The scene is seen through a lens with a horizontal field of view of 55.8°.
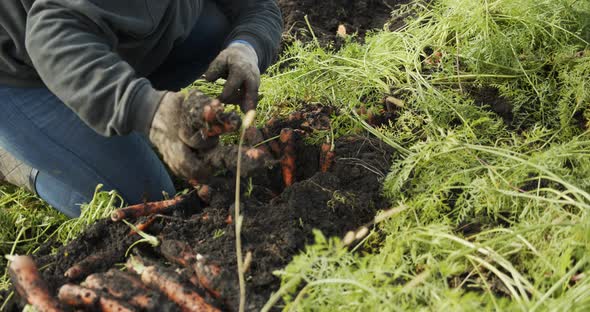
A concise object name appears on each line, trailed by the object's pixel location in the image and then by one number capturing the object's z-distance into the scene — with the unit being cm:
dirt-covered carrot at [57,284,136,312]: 159
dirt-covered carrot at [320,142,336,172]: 222
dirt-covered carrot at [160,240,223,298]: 166
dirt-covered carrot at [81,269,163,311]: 162
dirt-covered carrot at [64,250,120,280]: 179
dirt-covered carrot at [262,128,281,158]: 230
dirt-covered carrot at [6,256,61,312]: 164
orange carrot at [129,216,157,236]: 193
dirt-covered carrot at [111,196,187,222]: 197
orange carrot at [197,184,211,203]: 209
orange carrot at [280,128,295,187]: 223
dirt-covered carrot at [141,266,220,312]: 161
